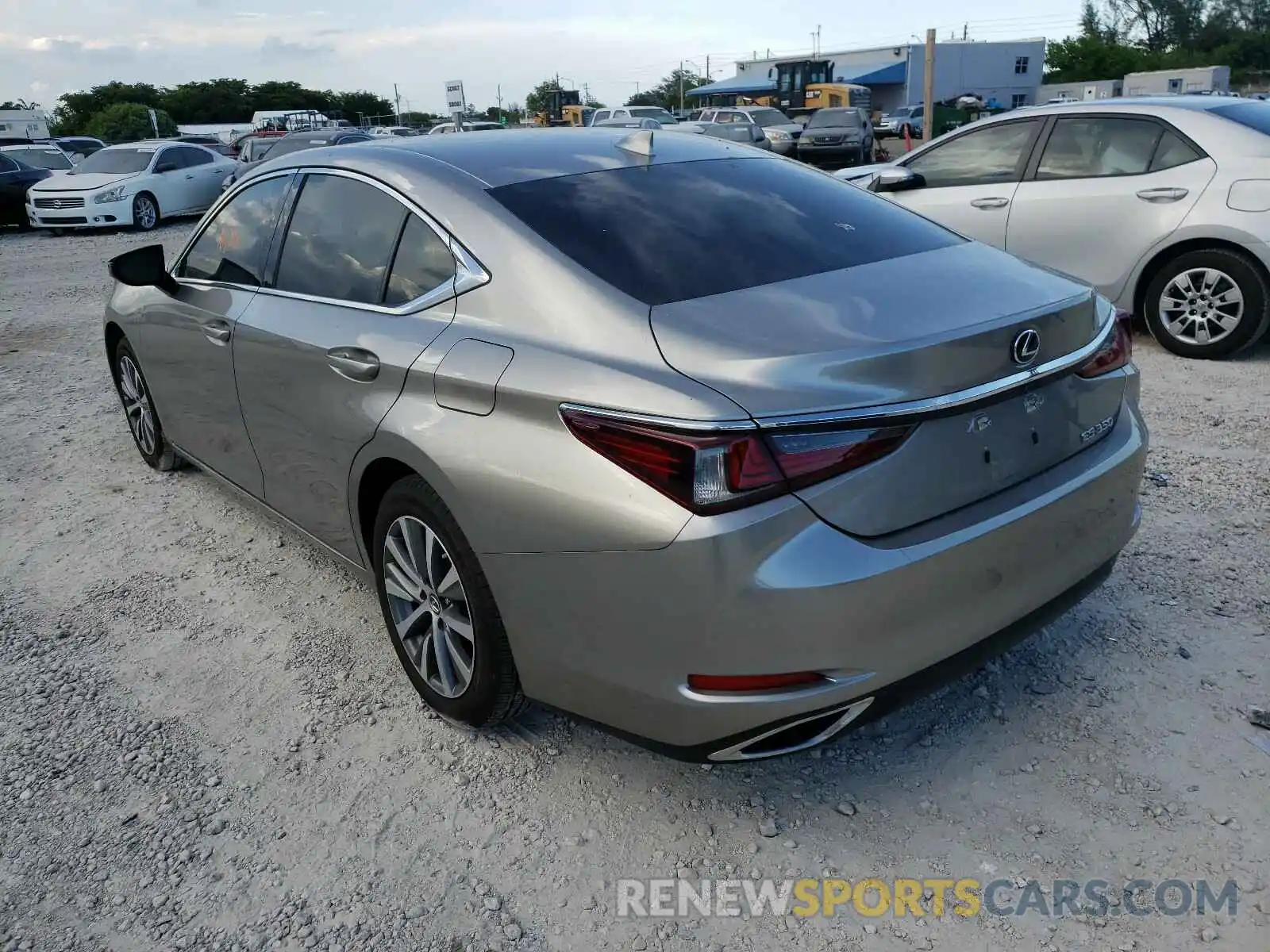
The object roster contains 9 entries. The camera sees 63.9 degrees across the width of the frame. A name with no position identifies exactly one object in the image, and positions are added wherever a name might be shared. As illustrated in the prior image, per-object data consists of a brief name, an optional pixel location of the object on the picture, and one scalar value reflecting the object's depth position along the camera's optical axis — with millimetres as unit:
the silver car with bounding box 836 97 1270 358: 6016
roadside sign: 18625
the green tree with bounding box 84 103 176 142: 47781
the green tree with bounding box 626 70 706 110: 100188
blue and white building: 67500
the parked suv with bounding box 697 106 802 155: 28453
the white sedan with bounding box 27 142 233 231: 17266
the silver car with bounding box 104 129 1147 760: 2104
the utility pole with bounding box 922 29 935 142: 16406
